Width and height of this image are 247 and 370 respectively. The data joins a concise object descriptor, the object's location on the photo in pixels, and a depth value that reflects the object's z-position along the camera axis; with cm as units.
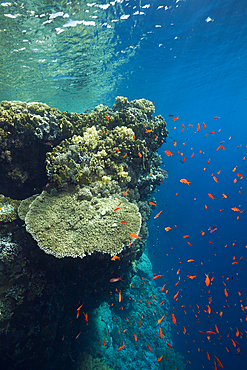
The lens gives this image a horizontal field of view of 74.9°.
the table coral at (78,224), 410
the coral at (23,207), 506
